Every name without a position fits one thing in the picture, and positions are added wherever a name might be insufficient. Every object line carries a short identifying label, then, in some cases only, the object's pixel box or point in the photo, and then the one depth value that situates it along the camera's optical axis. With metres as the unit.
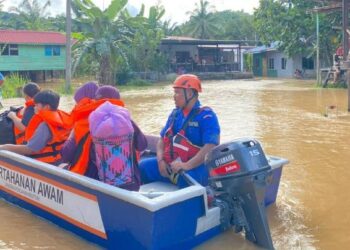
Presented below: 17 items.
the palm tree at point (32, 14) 42.03
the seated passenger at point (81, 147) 4.24
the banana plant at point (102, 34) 24.86
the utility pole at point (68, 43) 22.50
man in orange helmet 4.33
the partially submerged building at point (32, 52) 30.86
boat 3.71
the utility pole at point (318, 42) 25.78
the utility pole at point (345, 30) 14.69
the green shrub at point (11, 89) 19.87
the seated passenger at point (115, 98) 4.38
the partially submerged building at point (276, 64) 36.69
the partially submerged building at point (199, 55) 35.53
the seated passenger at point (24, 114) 5.53
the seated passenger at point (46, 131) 4.85
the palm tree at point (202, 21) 53.12
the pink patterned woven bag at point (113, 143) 3.96
